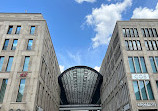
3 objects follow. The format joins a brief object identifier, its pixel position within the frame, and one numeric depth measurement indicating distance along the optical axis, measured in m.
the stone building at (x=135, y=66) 26.31
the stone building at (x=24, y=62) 25.53
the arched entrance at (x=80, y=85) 53.21
